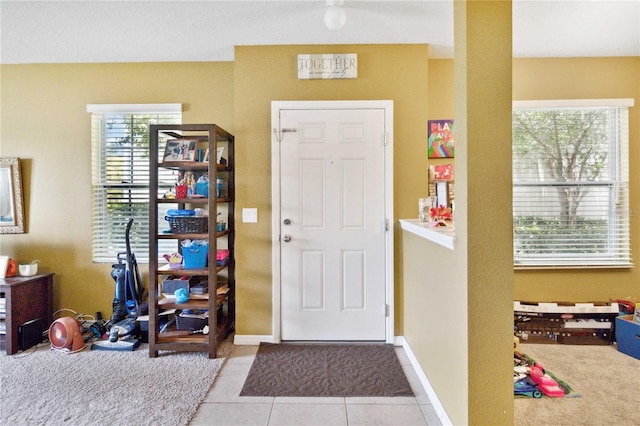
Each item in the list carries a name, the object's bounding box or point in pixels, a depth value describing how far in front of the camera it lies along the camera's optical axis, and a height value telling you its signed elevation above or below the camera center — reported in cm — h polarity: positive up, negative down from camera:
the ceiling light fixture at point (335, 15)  229 +130
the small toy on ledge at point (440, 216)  229 -5
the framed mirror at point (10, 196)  325 +14
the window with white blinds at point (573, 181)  317 +26
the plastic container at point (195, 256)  273 -37
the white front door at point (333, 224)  295 -12
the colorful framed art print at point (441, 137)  316 +67
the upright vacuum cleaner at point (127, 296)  297 -77
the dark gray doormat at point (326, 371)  225 -117
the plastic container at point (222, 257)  287 -40
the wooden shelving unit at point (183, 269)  268 -47
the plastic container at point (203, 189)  279 +17
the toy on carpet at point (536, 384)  219 -113
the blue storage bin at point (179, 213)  276 -2
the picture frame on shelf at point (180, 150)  279 +49
